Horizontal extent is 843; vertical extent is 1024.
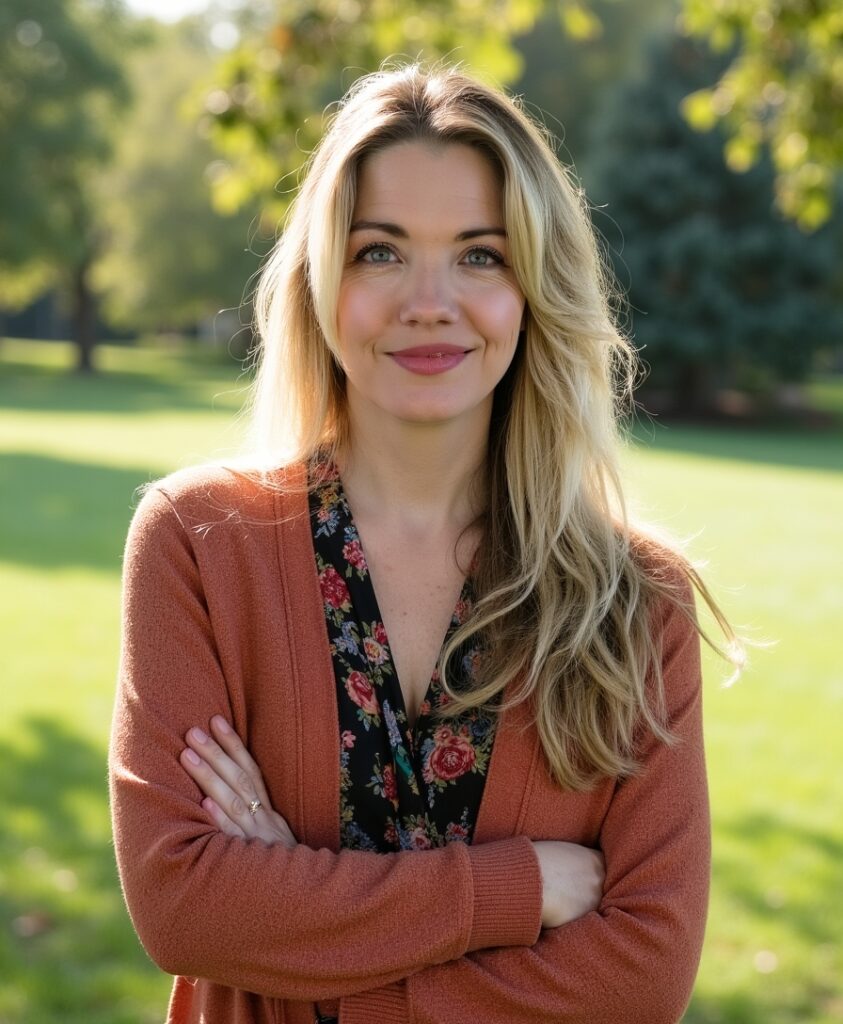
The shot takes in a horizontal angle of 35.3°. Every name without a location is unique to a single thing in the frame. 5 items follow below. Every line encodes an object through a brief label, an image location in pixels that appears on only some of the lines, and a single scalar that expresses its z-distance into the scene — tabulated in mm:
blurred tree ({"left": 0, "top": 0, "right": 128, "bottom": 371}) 33062
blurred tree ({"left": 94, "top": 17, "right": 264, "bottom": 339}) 48219
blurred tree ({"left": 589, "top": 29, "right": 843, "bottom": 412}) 32531
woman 2285
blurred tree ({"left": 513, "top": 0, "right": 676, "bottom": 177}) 43625
